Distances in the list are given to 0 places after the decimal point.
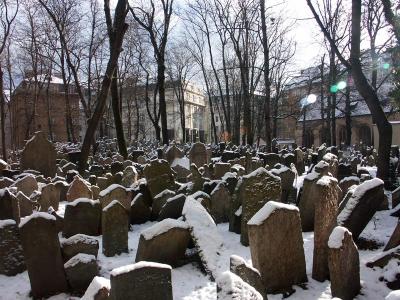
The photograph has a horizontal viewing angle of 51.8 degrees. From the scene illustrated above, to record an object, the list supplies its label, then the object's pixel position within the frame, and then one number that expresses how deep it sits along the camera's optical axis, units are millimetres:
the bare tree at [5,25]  20484
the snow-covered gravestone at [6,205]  5145
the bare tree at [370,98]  8680
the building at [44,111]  34500
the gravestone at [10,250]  4543
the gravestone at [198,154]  12355
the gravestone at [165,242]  4383
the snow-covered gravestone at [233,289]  2529
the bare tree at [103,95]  11133
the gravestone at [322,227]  4160
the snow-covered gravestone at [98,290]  2977
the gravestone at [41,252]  4031
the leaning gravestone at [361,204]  4594
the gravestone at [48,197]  6977
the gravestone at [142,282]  3107
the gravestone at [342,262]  3664
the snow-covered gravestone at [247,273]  3387
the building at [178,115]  42469
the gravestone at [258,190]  5168
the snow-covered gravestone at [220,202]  6273
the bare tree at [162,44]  21266
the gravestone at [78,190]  7156
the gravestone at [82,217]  5613
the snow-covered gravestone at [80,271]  4145
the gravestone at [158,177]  7234
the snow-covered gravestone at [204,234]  4527
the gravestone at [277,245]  3924
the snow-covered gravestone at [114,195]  5969
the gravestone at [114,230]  5055
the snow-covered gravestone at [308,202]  5683
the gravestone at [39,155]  10797
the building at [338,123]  39862
